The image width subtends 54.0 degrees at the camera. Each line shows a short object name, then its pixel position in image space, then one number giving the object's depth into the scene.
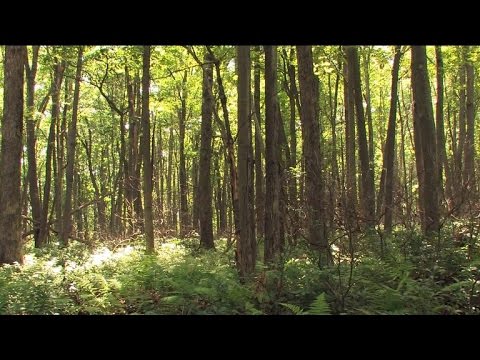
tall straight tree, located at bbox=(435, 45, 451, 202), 16.55
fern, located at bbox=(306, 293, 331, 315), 5.47
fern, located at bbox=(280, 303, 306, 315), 5.63
